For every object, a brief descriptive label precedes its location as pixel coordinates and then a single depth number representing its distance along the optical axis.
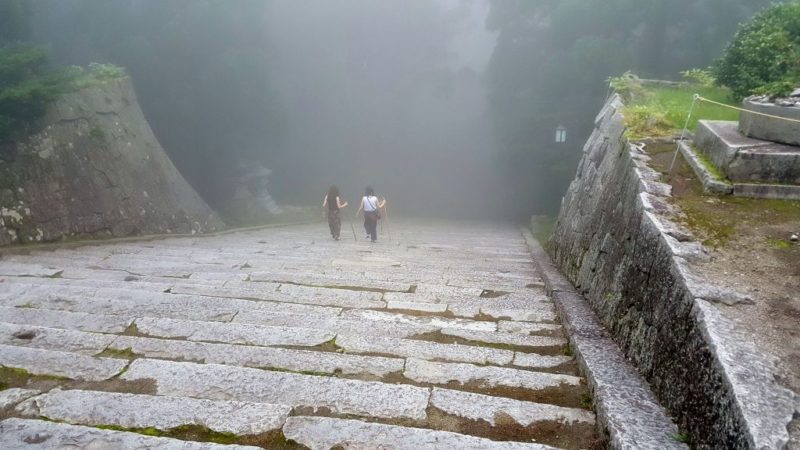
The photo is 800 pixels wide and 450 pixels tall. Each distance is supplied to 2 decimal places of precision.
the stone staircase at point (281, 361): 2.84
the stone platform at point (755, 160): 4.53
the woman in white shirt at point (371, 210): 11.02
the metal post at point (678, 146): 5.34
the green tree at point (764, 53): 6.85
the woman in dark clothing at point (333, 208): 11.15
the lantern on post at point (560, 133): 15.89
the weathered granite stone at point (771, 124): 4.70
